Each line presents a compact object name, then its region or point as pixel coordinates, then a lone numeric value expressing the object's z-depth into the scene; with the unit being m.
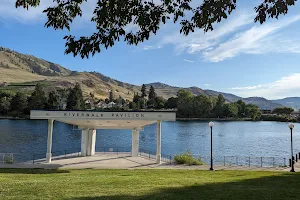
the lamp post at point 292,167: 23.00
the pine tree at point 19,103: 137.50
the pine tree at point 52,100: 131.25
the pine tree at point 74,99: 135.75
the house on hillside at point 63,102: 138.12
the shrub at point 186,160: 26.84
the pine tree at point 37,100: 134.00
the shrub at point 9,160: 26.11
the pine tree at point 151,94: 180.25
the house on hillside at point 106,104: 178.44
